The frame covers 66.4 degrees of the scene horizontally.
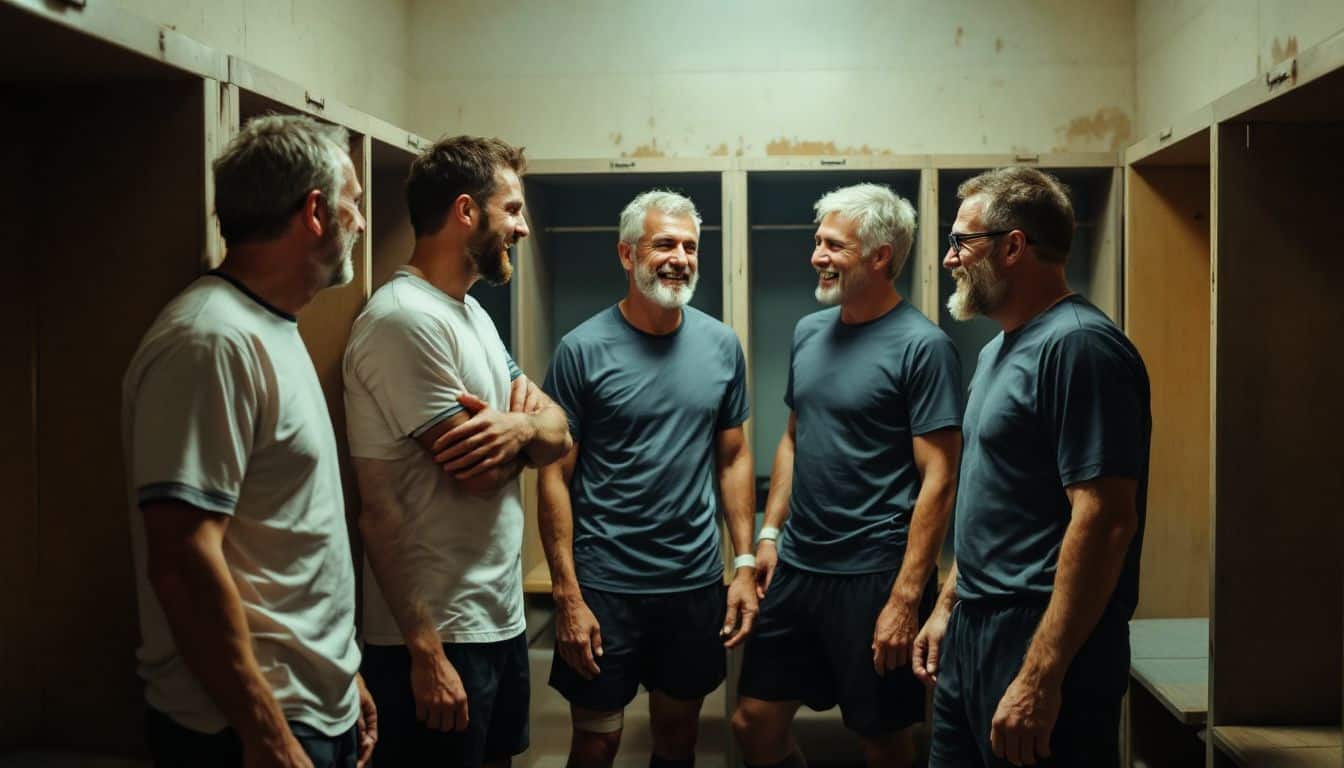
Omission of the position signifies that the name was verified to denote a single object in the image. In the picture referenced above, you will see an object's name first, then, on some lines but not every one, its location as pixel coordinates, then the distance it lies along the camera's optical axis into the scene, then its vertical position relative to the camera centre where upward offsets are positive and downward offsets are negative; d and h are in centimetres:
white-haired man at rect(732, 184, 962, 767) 238 -32
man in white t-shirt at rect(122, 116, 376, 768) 123 -14
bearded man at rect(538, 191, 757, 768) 241 -33
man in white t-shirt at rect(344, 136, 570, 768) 180 -17
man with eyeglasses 168 -22
